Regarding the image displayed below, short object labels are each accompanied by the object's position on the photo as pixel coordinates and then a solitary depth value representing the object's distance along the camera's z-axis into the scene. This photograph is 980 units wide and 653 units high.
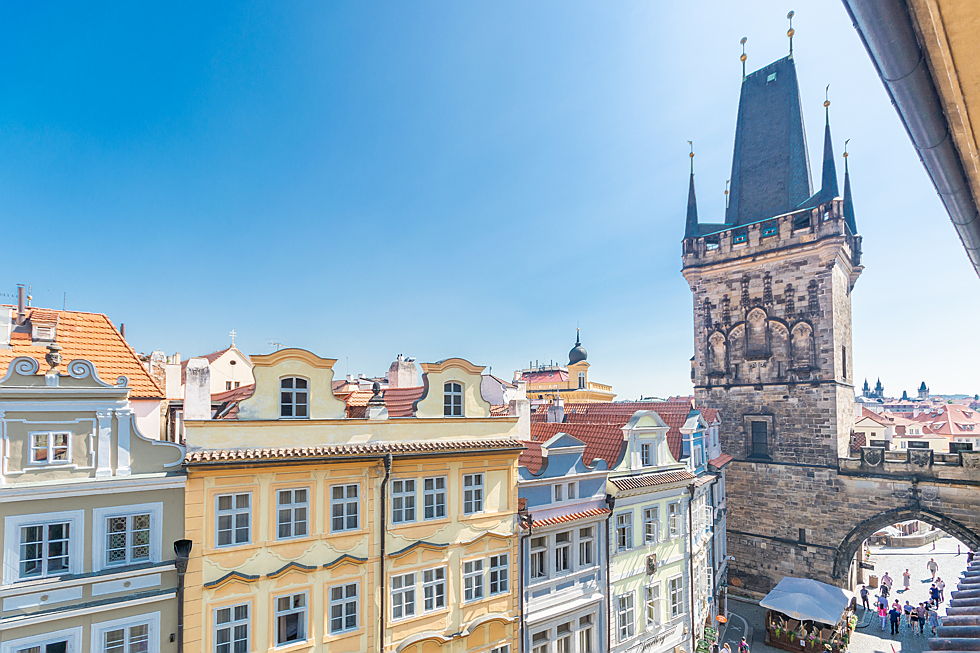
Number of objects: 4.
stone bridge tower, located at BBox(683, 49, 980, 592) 26.44
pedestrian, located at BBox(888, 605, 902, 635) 23.44
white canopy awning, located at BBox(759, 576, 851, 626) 21.36
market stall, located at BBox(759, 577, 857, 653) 21.48
